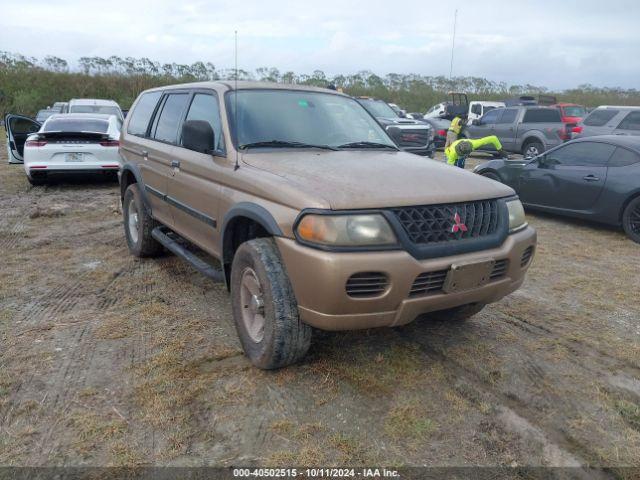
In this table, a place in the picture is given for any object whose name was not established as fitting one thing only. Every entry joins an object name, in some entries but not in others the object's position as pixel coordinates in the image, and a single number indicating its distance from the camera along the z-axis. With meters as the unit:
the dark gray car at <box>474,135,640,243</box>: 6.95
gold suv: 2.76
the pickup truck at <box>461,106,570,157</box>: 14.73
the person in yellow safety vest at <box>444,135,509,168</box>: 6.76
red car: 17.36
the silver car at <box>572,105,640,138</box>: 11.95
